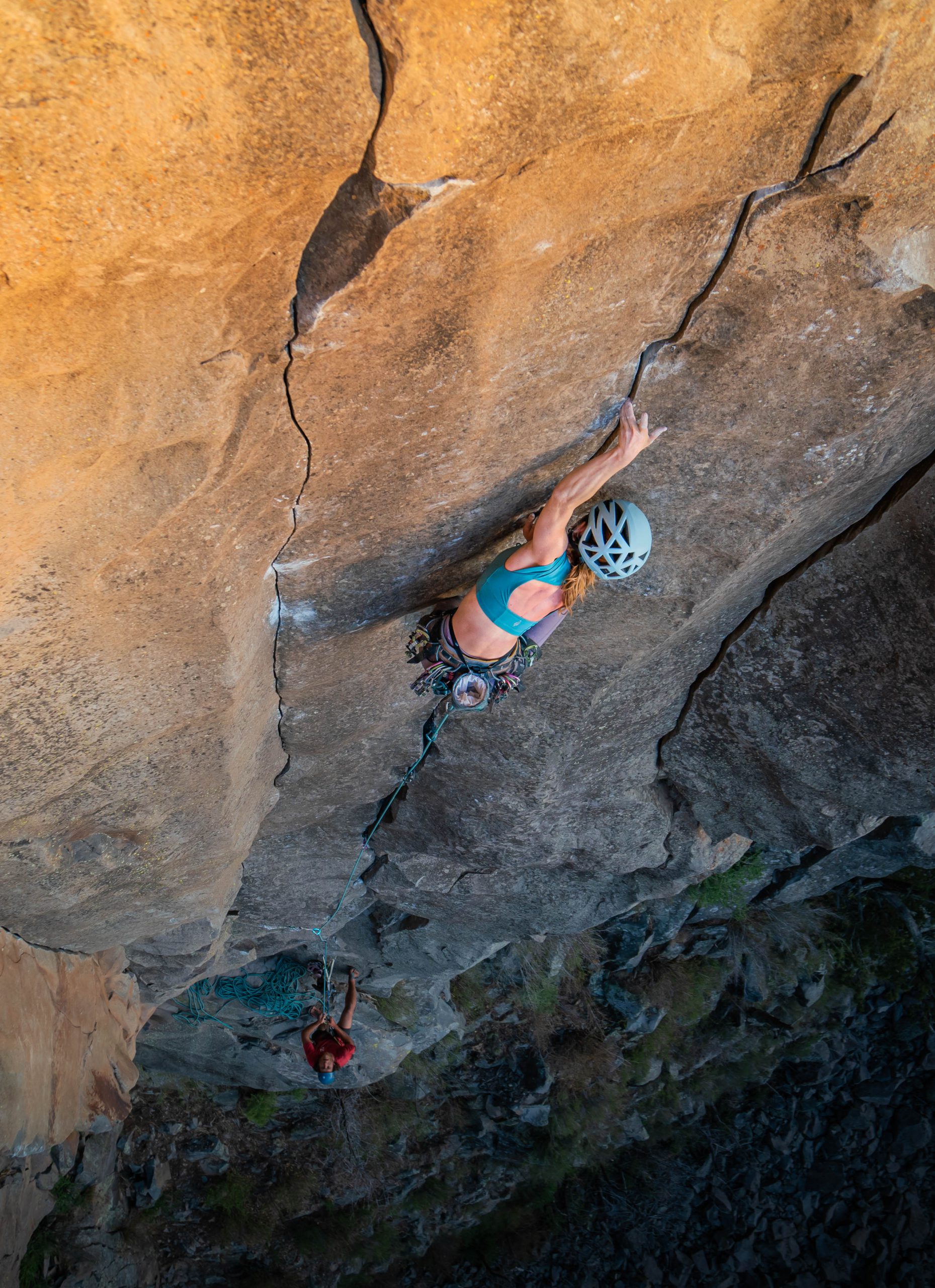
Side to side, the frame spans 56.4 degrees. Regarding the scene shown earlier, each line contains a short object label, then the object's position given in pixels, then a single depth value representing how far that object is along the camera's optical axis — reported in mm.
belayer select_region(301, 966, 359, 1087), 6547
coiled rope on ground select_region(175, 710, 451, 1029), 7480
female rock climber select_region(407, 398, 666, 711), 2824
